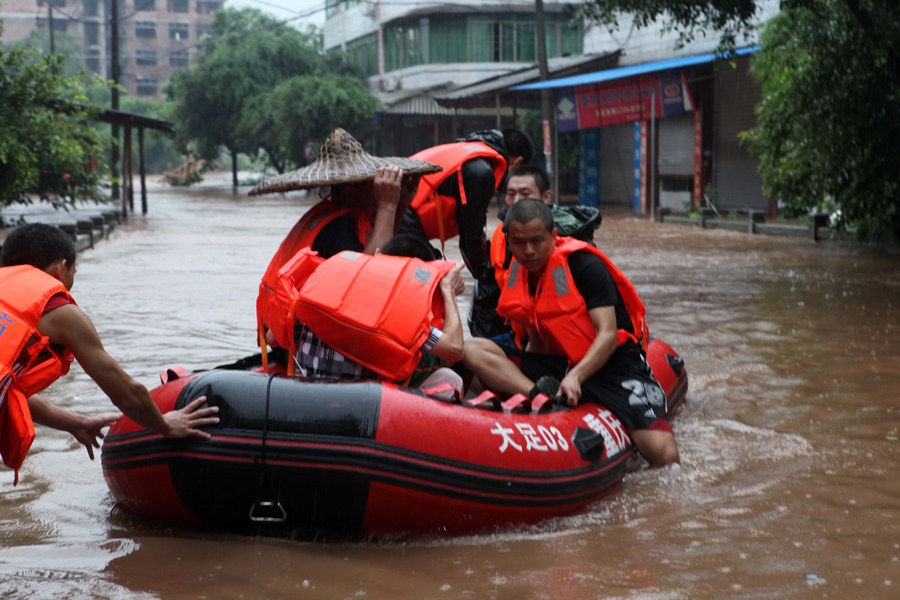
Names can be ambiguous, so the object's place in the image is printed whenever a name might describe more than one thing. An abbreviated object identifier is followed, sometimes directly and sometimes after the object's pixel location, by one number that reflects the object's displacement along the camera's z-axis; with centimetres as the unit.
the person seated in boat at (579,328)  536
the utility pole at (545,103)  2735
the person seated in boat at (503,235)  606
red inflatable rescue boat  433
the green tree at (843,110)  1328
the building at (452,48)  4159
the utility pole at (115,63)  3234
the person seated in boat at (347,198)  531
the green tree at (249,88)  4391
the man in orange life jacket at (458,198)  587
